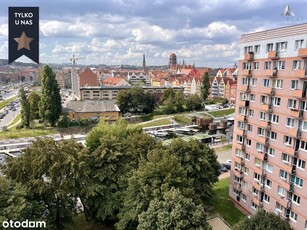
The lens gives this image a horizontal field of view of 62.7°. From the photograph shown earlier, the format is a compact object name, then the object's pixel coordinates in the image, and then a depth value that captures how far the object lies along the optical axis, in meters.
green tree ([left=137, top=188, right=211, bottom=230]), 15.59
